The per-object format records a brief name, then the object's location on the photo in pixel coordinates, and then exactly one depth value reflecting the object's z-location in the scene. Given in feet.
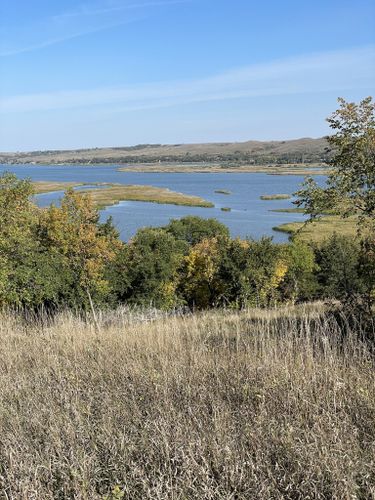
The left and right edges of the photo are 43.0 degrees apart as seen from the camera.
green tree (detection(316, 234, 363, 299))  144.87
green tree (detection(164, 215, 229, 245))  196.03
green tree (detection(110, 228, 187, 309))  128.26
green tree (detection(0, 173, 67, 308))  61.26
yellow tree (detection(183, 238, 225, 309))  139.95
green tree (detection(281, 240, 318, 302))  141.90
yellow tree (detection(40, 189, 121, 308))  114.93
